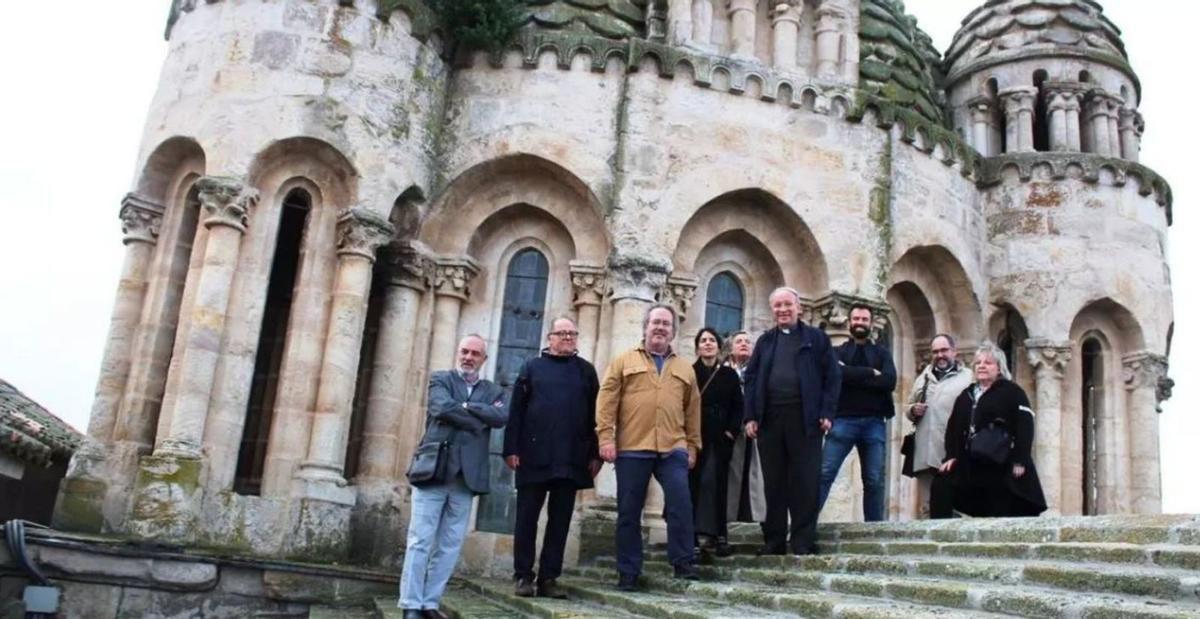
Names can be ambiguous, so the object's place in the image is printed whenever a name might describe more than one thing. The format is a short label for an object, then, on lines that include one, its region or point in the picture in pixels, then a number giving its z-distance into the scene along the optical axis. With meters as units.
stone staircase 5.14
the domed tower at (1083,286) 16.73
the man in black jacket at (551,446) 8.01
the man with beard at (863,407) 9.71
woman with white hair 8.57
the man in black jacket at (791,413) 8.20
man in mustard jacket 7.86
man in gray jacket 7.27
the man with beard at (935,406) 9.89
